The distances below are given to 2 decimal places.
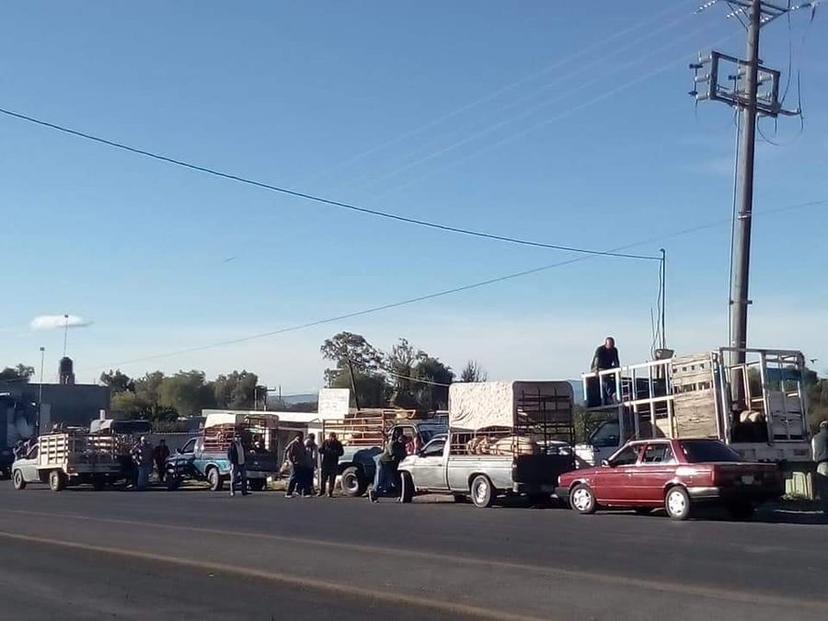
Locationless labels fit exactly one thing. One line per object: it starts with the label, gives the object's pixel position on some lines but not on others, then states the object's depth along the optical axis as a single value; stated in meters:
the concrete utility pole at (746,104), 26.37
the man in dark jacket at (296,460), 28.66
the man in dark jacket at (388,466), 26.59
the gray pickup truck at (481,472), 23.23
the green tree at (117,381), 125.62
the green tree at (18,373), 126.31
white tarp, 25.81
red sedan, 19.09
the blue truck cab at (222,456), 33.50
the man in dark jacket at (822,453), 20.40
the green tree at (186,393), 107.81
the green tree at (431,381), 75.50
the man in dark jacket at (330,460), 28.66
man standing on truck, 26.16
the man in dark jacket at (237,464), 29.70
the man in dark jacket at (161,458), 36.66
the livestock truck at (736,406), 22.28
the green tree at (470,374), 77.00
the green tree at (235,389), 107.38
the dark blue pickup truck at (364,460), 28.72
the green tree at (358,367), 78.62
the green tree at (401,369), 77.75
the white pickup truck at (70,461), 34.44
